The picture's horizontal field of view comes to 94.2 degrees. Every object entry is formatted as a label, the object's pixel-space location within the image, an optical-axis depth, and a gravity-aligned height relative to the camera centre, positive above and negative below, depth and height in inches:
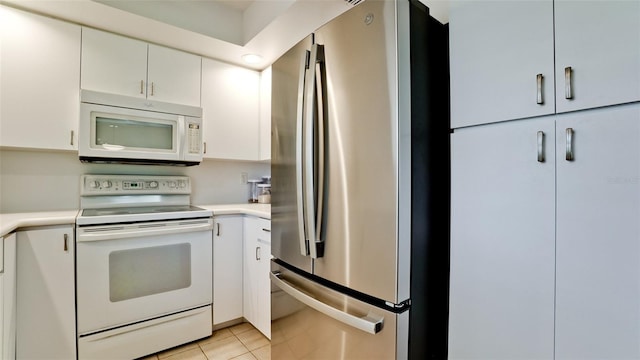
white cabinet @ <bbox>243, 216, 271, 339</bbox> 77.4 -25.1
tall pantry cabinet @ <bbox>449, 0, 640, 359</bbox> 29.6 +0.2
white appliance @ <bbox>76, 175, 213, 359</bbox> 66.7 -22.6
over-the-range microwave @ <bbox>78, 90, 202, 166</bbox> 75.5 +14.0
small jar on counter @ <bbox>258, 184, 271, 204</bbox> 111.5 -4.5
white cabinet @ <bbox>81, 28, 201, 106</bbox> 78.1 +31.7
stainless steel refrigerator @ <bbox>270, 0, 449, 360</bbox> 39.2 -0.2
